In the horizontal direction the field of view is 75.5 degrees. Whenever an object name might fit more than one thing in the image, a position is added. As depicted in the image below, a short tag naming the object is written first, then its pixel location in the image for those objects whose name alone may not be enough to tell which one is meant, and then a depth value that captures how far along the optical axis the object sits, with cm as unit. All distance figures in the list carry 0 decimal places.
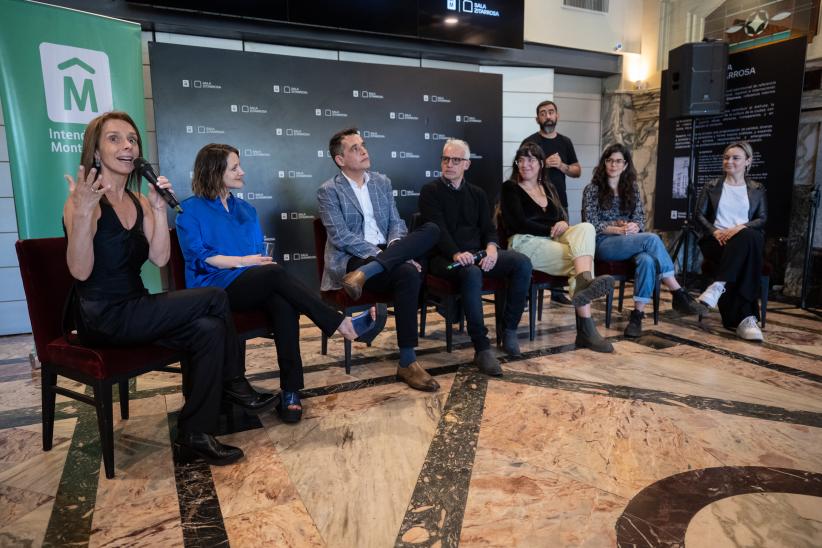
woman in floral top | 341
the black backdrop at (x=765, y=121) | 419
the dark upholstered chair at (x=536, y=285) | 331
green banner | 297
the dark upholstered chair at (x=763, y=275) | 348
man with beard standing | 436
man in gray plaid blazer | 263
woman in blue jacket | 222
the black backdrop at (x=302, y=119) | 401
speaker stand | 443
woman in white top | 340
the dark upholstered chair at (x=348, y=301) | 270
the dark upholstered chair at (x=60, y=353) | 178
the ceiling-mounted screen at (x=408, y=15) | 407
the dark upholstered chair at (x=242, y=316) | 221
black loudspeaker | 436
